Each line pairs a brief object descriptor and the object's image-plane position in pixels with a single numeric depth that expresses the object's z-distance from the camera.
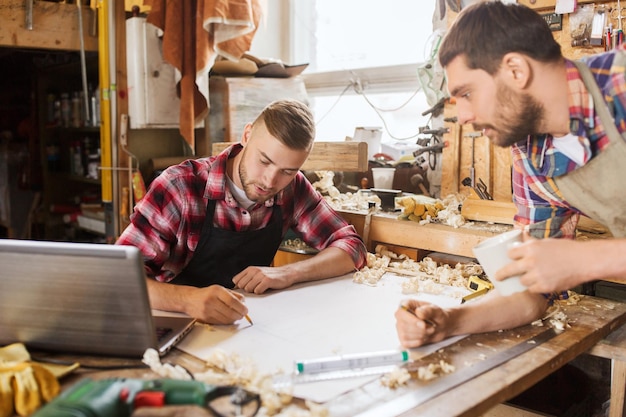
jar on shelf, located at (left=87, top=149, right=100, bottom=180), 3.75
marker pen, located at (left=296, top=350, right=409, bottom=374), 1.10
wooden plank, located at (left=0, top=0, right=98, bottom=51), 2.97
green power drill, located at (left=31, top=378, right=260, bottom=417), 0.86
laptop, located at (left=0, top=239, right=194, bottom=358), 1.04
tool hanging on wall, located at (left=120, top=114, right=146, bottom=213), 3.16
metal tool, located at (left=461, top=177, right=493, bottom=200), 2.29
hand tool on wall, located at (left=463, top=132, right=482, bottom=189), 2.48
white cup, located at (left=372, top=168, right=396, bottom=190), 2.76
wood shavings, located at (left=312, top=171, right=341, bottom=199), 2.64
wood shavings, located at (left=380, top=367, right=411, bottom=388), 1.06
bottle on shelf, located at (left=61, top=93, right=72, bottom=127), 3.95
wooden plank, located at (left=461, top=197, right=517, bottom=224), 2.05
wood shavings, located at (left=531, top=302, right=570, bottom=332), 1.39
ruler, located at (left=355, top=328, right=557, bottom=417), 0.96
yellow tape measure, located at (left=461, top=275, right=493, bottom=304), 1.61
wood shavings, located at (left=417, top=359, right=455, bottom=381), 1.09
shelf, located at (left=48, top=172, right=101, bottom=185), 3.83
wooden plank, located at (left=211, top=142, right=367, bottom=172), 2.23
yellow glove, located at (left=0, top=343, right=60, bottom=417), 0.93
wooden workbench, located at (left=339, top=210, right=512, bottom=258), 1.97
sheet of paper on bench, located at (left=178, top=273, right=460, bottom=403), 1.16
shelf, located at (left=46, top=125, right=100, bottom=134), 3.77
